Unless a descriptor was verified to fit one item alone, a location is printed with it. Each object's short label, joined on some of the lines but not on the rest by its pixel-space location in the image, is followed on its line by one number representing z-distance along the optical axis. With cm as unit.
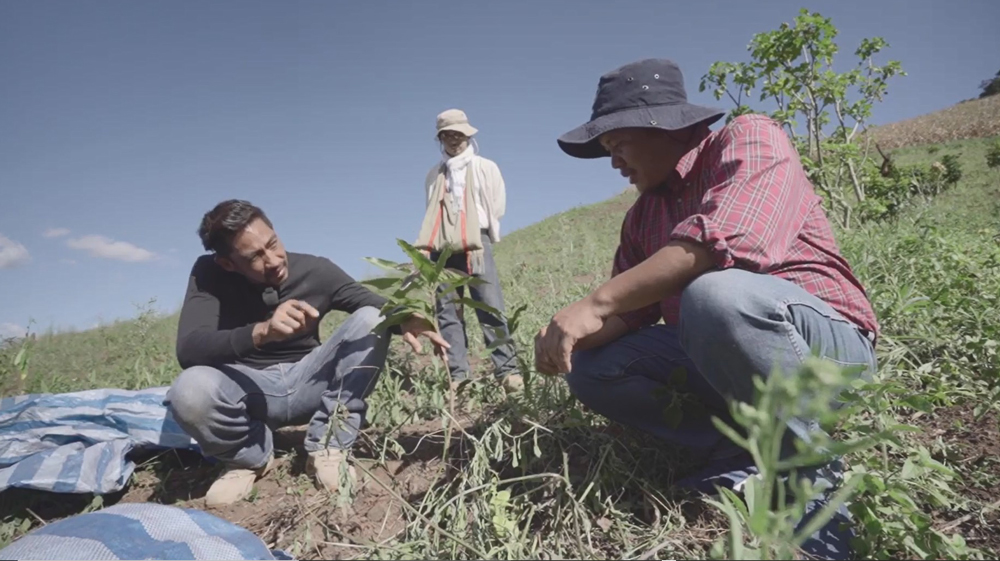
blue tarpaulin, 196
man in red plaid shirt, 118
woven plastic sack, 105
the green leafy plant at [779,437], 45
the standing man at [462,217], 282
